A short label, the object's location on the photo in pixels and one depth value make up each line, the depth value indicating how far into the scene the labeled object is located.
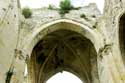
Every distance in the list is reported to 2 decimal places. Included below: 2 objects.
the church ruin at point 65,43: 8.53
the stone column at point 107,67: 9.52
